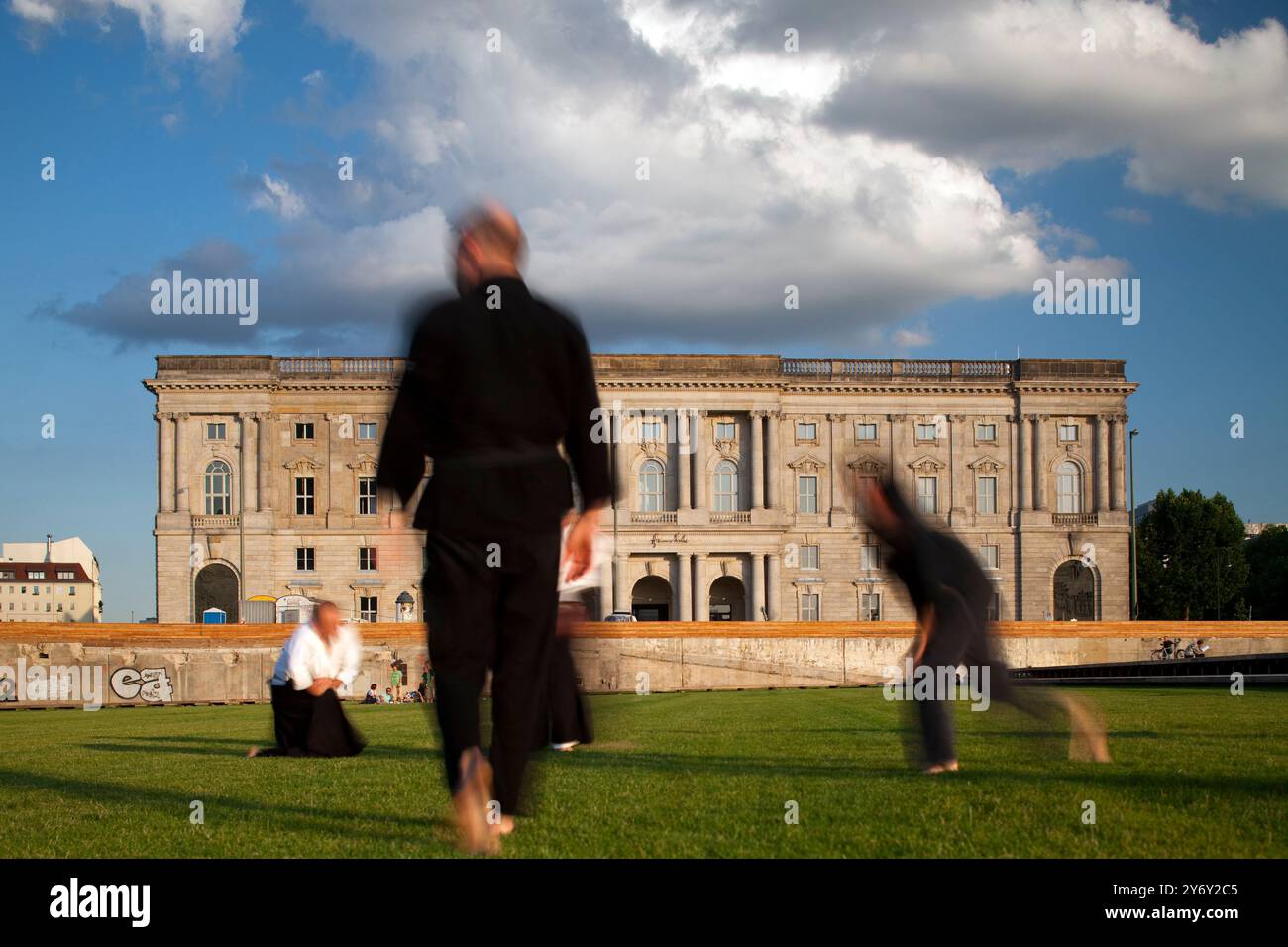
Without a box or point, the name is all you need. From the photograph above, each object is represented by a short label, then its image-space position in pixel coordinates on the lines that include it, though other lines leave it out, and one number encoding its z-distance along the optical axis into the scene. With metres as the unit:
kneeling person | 10.99
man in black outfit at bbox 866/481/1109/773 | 7.65
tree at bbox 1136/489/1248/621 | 86.31
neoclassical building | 72.31
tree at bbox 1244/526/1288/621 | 95.94
